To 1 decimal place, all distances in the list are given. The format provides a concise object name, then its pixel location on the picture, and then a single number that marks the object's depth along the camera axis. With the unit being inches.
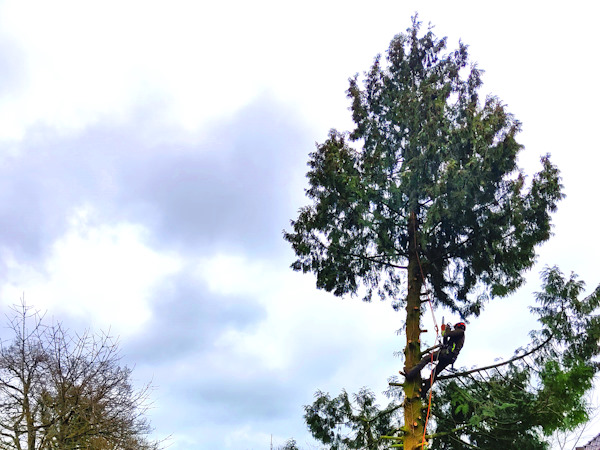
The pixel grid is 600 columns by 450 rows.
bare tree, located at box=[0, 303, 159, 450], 430.9
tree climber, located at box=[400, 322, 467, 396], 348.2
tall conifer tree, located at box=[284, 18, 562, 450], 368.2
